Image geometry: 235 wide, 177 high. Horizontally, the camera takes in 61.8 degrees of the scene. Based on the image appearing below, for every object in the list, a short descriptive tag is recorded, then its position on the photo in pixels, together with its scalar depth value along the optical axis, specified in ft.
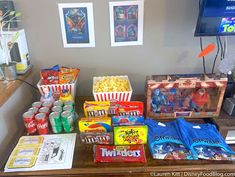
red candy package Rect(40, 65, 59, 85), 3.69
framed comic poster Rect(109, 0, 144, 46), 3.66
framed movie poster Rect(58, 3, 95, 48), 3.68
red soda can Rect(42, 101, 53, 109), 3.31
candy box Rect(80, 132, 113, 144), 2.88
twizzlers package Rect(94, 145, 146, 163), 2.67
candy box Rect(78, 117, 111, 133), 2.91
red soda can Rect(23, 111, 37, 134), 3.01
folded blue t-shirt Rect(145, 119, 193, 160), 2.71
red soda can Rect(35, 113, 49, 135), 3.01
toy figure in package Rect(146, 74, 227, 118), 3.26
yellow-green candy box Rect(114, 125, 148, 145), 2.84
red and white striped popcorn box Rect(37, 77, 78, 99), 3.61
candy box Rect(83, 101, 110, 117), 3.21
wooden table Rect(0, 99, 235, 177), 2.55
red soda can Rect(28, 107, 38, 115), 3.13
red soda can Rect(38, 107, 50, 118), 3.15
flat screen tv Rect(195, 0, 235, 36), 2.95
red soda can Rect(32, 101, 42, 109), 3.30
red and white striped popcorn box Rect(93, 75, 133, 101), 3.46
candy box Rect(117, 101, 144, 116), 3.21
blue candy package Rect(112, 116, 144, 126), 2.96
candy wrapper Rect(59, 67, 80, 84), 3.70
